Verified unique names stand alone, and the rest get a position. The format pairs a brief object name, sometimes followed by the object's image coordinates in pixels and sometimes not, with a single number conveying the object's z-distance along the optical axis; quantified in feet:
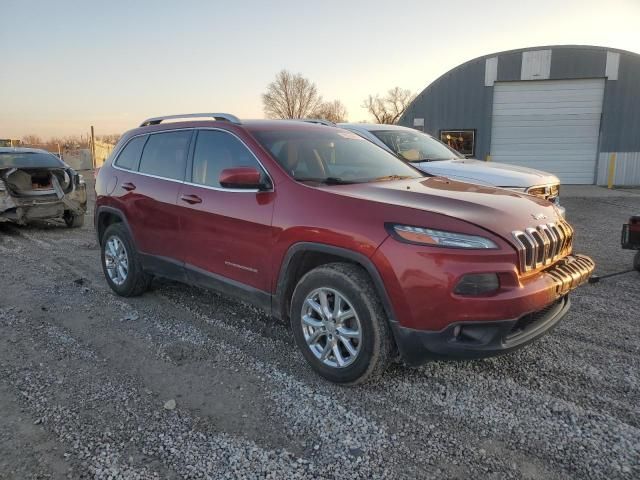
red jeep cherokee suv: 8.86
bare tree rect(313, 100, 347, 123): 221.46
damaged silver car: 28.19
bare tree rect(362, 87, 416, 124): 241.55
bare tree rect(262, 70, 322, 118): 224.53
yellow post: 57.88
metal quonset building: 57.11
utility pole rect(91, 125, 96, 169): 90.53
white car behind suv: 20.72
